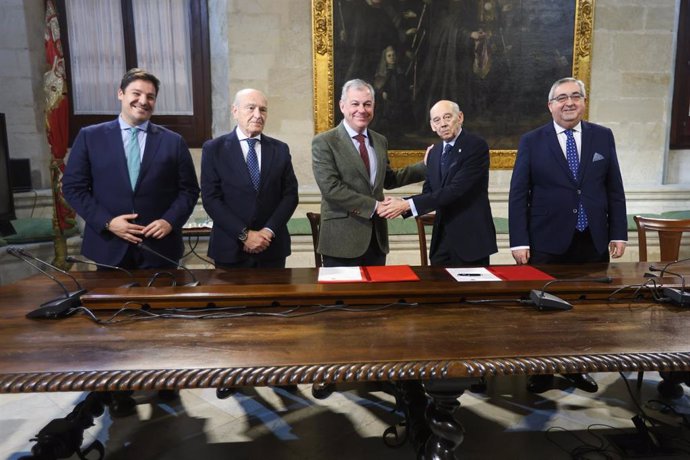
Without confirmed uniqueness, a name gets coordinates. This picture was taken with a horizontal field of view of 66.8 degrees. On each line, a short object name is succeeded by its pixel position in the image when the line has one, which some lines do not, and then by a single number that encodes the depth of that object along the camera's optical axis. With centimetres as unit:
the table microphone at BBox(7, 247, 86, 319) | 162
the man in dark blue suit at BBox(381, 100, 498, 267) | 269
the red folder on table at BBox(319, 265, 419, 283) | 199
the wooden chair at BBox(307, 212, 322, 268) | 299
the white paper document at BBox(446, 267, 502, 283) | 202
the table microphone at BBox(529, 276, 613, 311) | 168
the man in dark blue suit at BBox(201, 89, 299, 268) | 256
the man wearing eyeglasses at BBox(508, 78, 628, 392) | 261
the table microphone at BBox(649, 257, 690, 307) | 172
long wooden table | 122
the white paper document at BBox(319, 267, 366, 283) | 200
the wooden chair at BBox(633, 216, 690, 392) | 274
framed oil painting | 538
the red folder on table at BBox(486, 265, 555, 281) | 203
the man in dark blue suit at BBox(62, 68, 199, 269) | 246
